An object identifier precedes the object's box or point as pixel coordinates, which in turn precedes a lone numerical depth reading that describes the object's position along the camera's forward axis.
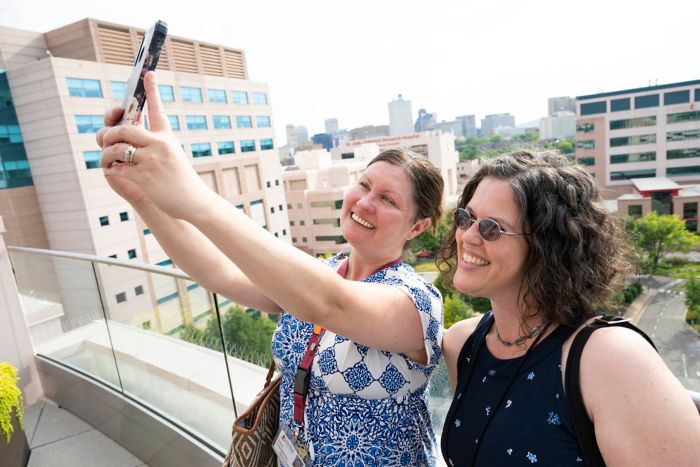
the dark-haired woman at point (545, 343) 0.63
